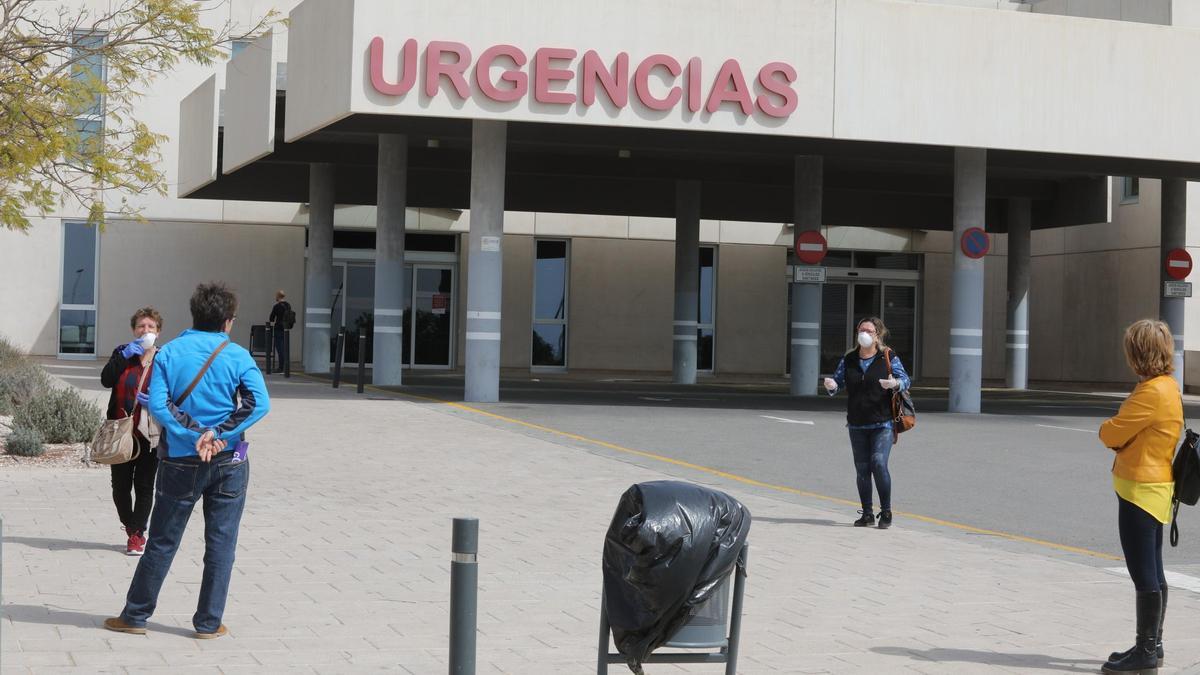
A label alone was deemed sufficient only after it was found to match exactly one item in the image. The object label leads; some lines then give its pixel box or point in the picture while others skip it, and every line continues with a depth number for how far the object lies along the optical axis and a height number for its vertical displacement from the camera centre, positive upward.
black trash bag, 5.11 -0.74
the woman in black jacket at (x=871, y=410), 11.04 -0.44
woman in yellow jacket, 6.67 -0.46
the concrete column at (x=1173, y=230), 30.83 +2.81
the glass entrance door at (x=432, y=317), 38.66 +0.66
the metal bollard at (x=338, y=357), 23.86 -0.31
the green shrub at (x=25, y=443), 13.91 -1.09
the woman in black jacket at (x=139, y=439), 8.84 -0.64
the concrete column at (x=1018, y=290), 35.22 +1.65
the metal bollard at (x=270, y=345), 30.36 -0.17
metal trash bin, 5.30 -1.03
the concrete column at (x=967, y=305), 23.66 +0.82
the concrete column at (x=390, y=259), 25.70 +1.44
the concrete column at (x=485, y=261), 21.84 +1.23
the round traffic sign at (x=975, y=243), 23.30 +1.81
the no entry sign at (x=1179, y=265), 30.34 +2.00
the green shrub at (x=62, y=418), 15.20 -0.91
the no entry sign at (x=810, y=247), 27.33 +1.96
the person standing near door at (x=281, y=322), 30.78 +0.33
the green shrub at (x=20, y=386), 17.89 -0.71
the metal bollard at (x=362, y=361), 22.95 -0.34
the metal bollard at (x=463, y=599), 4.86 -0.86
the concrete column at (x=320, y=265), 31.36 +1.59
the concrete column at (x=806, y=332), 27.69 +0.36
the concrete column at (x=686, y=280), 31.91 +1.51
